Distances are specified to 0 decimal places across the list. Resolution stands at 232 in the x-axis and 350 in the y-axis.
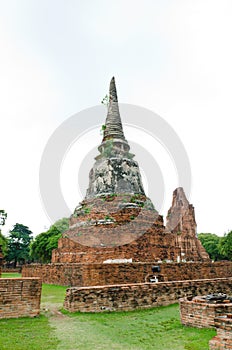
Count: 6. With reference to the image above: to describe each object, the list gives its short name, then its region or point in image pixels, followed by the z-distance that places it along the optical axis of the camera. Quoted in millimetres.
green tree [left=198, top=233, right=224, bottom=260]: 49812
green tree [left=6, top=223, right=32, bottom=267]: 45456
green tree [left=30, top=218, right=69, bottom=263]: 31605
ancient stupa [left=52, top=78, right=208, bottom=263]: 15781
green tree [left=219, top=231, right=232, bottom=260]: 35688
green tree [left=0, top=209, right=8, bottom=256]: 34462
